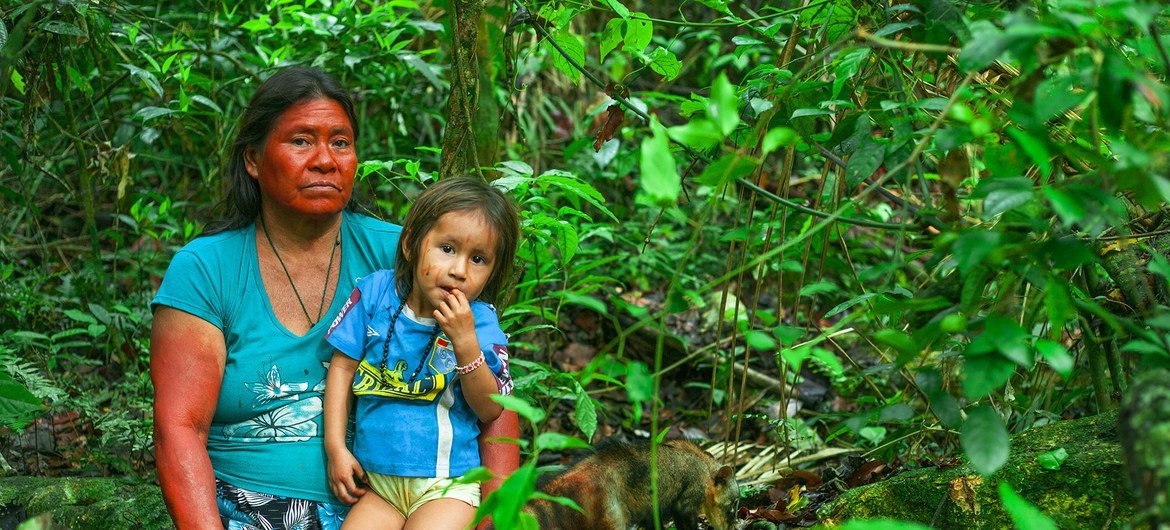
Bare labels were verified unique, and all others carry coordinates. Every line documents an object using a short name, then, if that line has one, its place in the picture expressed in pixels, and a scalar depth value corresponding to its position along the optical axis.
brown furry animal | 3.01
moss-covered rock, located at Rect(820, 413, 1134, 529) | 2.76
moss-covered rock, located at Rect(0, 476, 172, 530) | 3.45
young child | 2.82
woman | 2.87
